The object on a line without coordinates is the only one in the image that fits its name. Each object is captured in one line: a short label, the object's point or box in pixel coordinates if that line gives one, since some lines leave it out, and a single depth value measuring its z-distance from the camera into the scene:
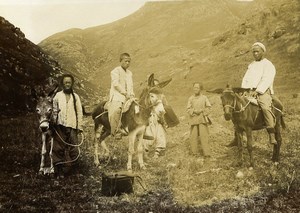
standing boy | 8.93
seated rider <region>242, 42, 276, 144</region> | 8.04
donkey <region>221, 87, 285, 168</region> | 7.94
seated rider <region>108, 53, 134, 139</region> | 8.47
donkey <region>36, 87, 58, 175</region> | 7.56
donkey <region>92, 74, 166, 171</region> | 8.30
